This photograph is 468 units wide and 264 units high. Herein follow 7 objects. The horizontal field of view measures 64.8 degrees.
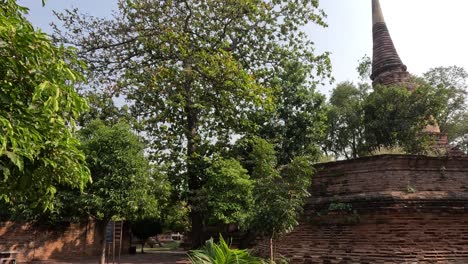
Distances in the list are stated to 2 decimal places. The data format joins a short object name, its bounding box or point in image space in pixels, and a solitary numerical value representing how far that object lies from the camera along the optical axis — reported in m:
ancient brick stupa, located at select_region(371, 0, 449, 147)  18.45
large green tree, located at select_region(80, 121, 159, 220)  10.55
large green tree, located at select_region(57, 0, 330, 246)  13.60
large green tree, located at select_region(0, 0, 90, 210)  2.75
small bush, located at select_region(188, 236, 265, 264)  3.34
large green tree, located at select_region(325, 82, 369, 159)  21.03
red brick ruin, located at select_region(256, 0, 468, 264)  9.69
